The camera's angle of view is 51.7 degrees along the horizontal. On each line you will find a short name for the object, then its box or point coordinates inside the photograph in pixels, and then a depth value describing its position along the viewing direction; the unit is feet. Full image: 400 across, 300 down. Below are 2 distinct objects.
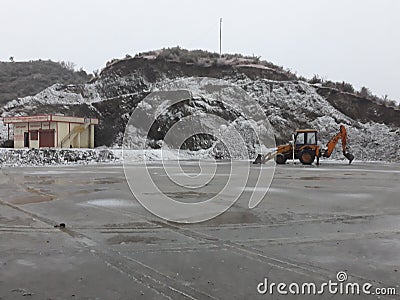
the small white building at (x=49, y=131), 136.98
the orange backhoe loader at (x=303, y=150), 92.53
